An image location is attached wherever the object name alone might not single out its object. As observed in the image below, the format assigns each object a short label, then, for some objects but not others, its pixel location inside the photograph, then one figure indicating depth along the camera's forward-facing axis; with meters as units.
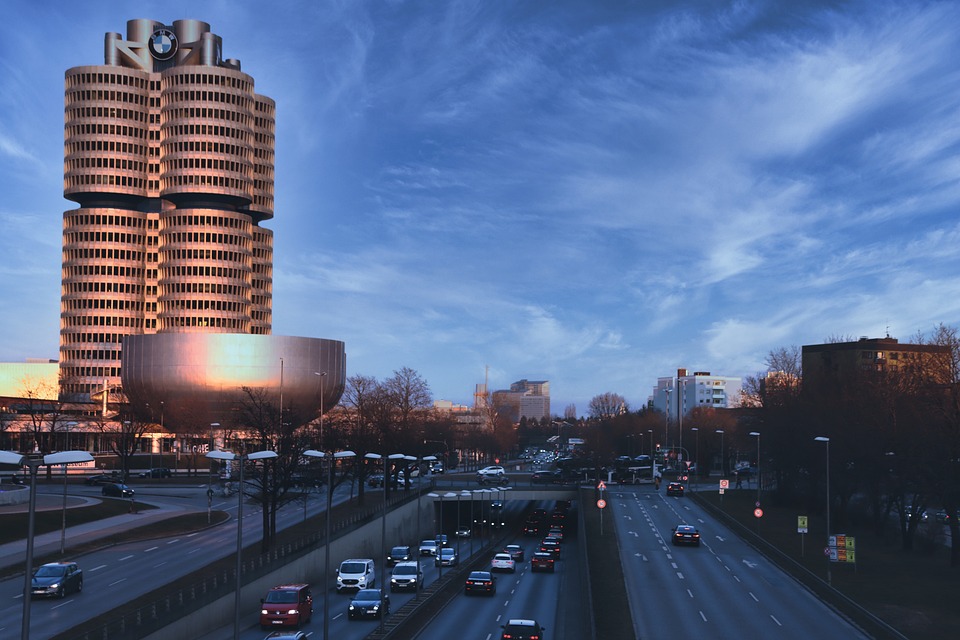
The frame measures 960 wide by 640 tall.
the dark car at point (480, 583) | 57.34
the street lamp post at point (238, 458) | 31.68
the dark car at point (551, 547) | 78.69
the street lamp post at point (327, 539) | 37.78
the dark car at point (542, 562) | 70.38
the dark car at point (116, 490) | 95.56
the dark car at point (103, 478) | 112.82
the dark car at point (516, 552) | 77.75
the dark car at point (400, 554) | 69.40
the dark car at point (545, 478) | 132.00
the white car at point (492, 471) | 133.25
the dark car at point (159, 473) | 127.44
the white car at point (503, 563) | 69.62
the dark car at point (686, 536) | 72.44
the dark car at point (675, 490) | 113.16
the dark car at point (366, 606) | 46.91
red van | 44.09
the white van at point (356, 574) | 56.16
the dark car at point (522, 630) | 39.84
